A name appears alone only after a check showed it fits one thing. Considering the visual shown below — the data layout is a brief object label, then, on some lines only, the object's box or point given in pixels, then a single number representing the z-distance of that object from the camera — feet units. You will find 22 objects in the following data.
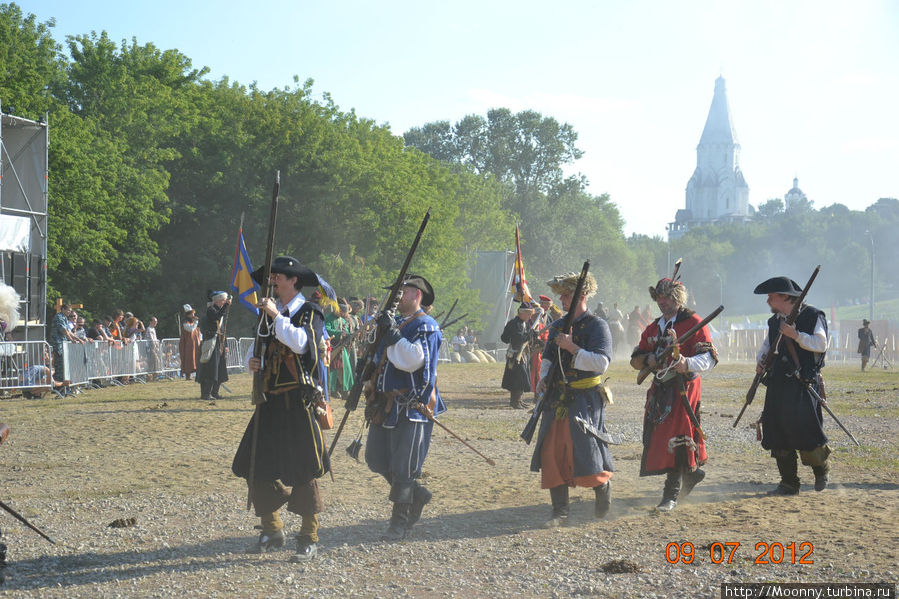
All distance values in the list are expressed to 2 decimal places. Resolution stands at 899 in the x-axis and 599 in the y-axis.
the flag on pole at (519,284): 57.16
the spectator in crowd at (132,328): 78.38
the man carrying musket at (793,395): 27.40
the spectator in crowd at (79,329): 70.33
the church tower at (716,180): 607.78
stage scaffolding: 60.49
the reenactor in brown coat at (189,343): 74.18
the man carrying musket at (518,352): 55.57
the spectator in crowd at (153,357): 76.38
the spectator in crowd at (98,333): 70.08
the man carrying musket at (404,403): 22.33
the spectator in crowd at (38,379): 60.29
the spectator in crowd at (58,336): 61.93
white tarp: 60.49
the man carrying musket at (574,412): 23.73
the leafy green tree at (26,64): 97.25
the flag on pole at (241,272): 41.83
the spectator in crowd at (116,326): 73.87
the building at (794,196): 603.26
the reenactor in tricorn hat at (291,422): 20.45
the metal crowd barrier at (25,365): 59.41
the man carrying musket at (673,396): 25.29
